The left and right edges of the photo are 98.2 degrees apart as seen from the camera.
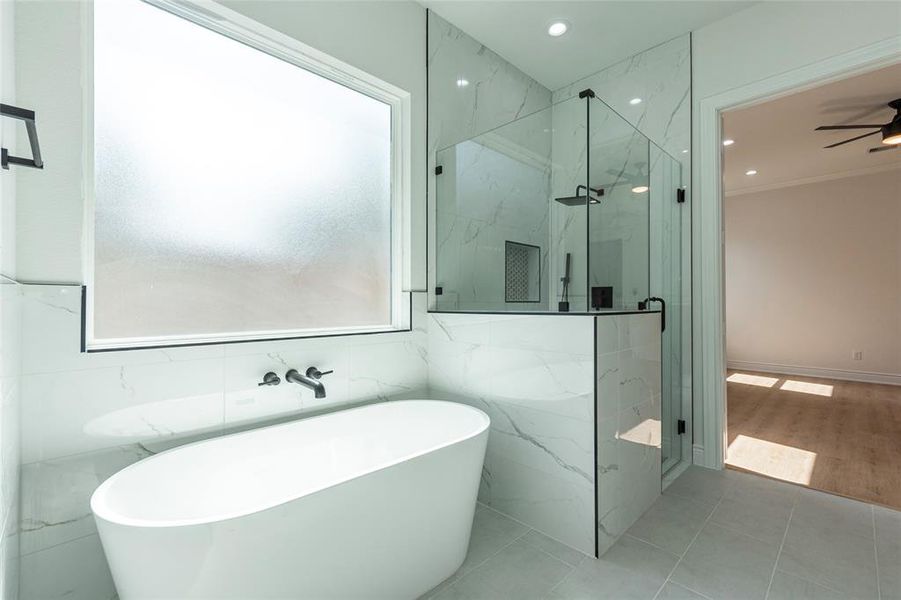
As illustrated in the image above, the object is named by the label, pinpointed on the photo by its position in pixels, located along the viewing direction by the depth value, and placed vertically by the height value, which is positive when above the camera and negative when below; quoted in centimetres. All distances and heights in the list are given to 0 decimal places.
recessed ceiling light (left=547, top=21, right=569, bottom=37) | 255 +181
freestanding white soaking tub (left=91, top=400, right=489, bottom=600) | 95 -66
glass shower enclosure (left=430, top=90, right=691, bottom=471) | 210 +50
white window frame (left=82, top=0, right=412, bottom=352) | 137 +89
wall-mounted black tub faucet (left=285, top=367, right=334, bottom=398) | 165 -35
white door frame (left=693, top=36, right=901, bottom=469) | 248 +13
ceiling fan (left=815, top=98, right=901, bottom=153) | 317 +142
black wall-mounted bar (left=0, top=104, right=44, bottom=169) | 79 +35
